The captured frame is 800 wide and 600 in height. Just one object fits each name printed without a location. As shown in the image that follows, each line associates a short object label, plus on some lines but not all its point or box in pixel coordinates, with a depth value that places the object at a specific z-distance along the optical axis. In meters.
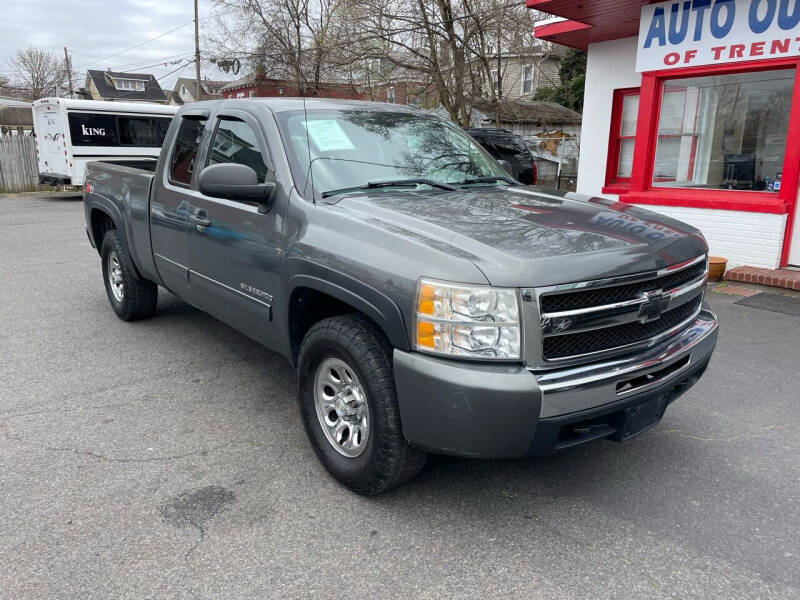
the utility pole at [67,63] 58.72
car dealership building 7.59
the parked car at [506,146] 13.29
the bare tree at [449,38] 18.19
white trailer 17.48
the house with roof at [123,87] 64.00
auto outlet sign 7.36
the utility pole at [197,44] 32.41
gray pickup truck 2.49
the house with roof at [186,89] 66.56
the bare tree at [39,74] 62.84
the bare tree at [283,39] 31.09
